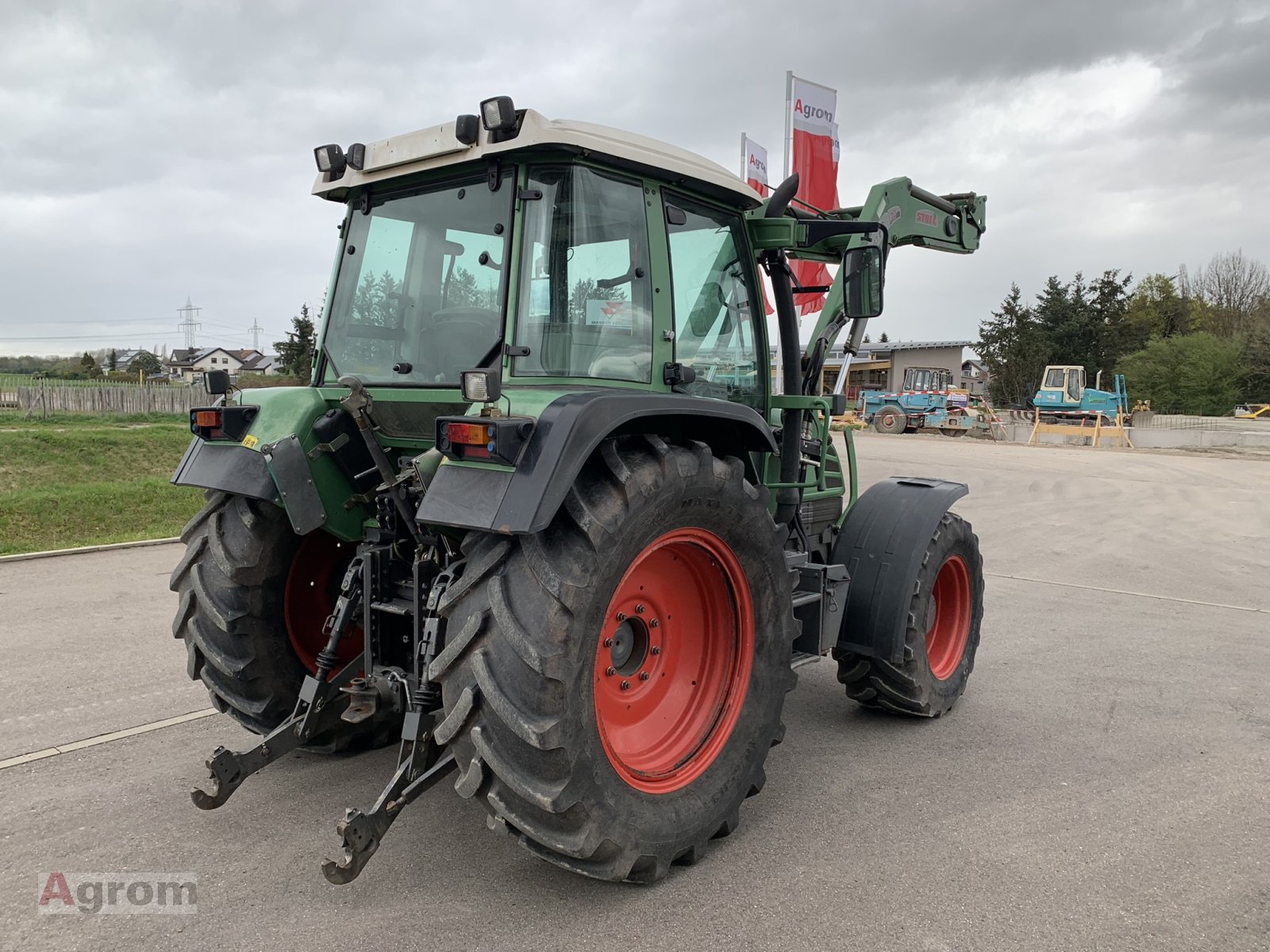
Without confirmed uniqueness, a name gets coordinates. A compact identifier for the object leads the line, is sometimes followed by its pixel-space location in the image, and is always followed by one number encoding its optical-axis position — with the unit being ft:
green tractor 8.53
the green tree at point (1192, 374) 132.77
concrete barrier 87.97
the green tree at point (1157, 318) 162.09
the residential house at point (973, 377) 217.77
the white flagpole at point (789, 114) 42.24
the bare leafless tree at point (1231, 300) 163.73
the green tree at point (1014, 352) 159.94
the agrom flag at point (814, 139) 42.50
